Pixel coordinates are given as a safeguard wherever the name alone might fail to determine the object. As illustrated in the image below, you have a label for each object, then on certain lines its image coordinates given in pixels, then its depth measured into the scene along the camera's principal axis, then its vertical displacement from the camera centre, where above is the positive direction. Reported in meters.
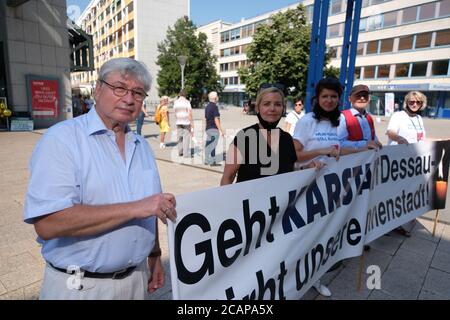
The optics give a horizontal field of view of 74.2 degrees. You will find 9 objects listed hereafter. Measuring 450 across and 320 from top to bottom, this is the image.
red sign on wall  14.26 +0.23
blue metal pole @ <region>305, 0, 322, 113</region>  4.58 +0.88
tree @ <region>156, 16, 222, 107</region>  46.75 +7.08
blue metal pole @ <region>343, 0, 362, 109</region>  5.37 +1.12
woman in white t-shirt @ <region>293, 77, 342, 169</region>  2.74 -0.11
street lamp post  14.54 +2.32
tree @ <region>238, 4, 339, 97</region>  31.12 +6.11
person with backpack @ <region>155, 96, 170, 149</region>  9.29 -0.26
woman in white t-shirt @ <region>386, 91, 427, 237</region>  3.69 -0.10
